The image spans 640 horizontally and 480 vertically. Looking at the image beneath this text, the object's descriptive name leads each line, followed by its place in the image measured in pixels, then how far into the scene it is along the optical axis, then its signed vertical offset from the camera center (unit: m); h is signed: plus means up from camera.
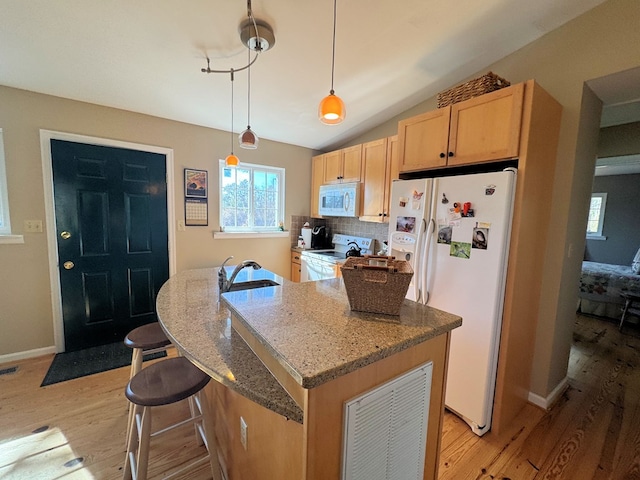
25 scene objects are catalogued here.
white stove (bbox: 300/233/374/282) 3.10 -0.50
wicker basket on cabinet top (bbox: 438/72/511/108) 1.79 +0.92
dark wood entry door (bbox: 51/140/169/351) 2.51 -0.28
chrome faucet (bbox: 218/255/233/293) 1.69 -0.43
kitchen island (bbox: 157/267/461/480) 0.76 -0.52
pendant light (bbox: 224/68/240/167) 2.38 +0.47
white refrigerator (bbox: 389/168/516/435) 1.66 -0.31
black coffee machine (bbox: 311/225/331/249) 3.85 -0.31
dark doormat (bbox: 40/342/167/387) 2.26 -1.40
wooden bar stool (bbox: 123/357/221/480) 1.11 -0.77
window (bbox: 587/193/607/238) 5.46 +0.22
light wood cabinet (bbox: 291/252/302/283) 3.78 -0.72
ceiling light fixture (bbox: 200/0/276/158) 1.65 +1.15
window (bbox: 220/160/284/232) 3.41 +0.22
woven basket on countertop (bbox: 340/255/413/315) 1.00 -0.26
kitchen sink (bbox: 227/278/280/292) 1.88 -0.50
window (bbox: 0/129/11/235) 2.26 +0.03
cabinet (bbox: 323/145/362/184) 3.18 +0.66
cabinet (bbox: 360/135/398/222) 2.81 +0.46
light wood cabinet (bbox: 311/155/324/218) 3.77 +0.53
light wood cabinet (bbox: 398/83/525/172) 1.65 +0.62
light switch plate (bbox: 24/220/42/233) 2.36 -0.17
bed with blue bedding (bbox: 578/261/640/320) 3.63 -0.88
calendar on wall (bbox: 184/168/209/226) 3.05 +0.17
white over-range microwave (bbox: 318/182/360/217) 3.13 +0.22
